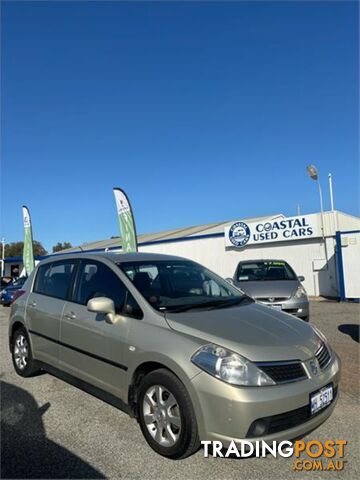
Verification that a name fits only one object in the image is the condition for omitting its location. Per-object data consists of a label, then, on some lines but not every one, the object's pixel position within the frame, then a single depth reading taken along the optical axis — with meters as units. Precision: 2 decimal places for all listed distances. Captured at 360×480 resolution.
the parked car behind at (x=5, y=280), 24.25
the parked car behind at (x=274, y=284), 7.92
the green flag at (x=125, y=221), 15.66
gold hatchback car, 2.74
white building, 14.38
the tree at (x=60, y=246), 94.88
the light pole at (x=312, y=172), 16.31
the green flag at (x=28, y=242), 23.62
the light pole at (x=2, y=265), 42.47
